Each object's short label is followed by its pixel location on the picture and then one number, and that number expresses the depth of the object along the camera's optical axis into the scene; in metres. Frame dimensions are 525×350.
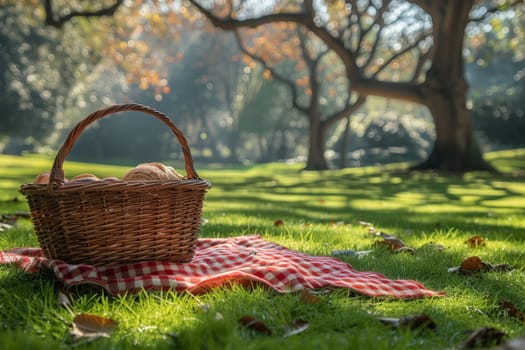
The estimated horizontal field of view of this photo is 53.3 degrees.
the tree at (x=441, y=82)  14.47
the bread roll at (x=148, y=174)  3.01
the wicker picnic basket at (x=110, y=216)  2.65
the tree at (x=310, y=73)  22.23
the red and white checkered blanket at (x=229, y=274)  2.49
